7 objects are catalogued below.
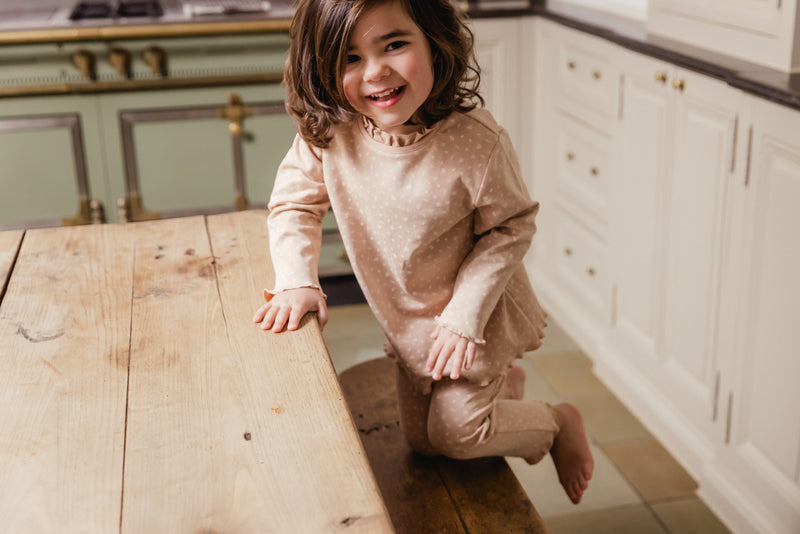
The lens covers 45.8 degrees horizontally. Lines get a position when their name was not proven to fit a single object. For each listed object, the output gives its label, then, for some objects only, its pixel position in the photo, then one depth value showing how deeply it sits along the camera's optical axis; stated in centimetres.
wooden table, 90
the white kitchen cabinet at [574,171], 275
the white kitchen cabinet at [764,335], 187
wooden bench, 143
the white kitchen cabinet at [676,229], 215
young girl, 136
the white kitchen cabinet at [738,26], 199
